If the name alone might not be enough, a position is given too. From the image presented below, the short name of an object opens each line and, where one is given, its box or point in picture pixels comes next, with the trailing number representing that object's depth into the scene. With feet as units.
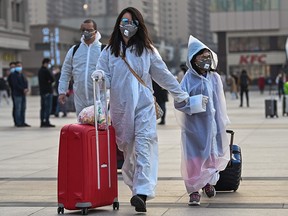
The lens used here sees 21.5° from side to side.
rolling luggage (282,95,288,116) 80.51
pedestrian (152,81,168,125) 64.34
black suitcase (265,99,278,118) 77.10
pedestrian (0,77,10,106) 146.13
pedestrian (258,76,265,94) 188.86
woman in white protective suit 23.32
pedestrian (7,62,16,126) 69.96
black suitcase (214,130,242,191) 26.73
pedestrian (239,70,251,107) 108.27
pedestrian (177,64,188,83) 74.66
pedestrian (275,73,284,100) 135.23
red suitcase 22.49
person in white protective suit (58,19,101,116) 31.71
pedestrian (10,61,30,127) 69.56
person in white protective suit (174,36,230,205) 25.45
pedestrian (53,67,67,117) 85.85
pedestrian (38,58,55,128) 67.62
